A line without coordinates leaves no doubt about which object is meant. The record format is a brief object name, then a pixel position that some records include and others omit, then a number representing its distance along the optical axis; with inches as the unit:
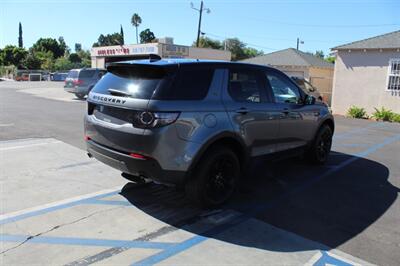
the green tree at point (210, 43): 2618.1
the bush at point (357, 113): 720.3
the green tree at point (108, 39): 3777.1
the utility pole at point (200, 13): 1611.7
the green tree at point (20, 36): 4045.3
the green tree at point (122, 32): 3719.0
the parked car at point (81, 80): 848.9
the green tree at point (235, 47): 3105.3
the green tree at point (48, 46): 3331.7
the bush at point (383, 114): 677.9
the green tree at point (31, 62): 2628.0
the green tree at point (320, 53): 3848.4
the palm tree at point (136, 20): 3762.3
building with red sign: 1254.7
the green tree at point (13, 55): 2751.0
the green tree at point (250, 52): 3294.8
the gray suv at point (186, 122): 164.9
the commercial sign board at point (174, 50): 1240.8
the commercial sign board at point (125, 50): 1288.1
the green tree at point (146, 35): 4045.3
